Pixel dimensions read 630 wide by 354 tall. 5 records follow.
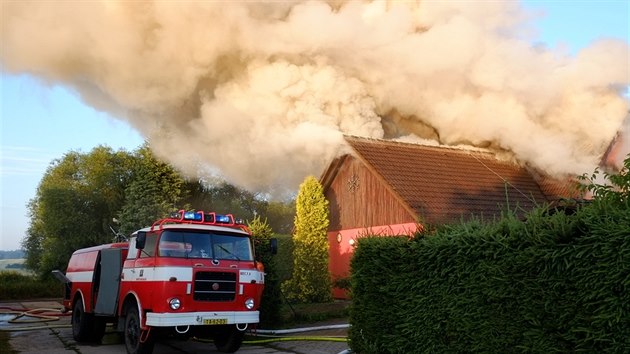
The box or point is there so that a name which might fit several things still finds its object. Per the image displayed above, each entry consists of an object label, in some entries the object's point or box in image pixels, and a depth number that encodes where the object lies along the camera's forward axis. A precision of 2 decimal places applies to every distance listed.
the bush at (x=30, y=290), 32.44
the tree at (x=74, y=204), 45.84
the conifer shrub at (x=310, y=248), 20.08
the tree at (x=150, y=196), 39.38
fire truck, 10.80
